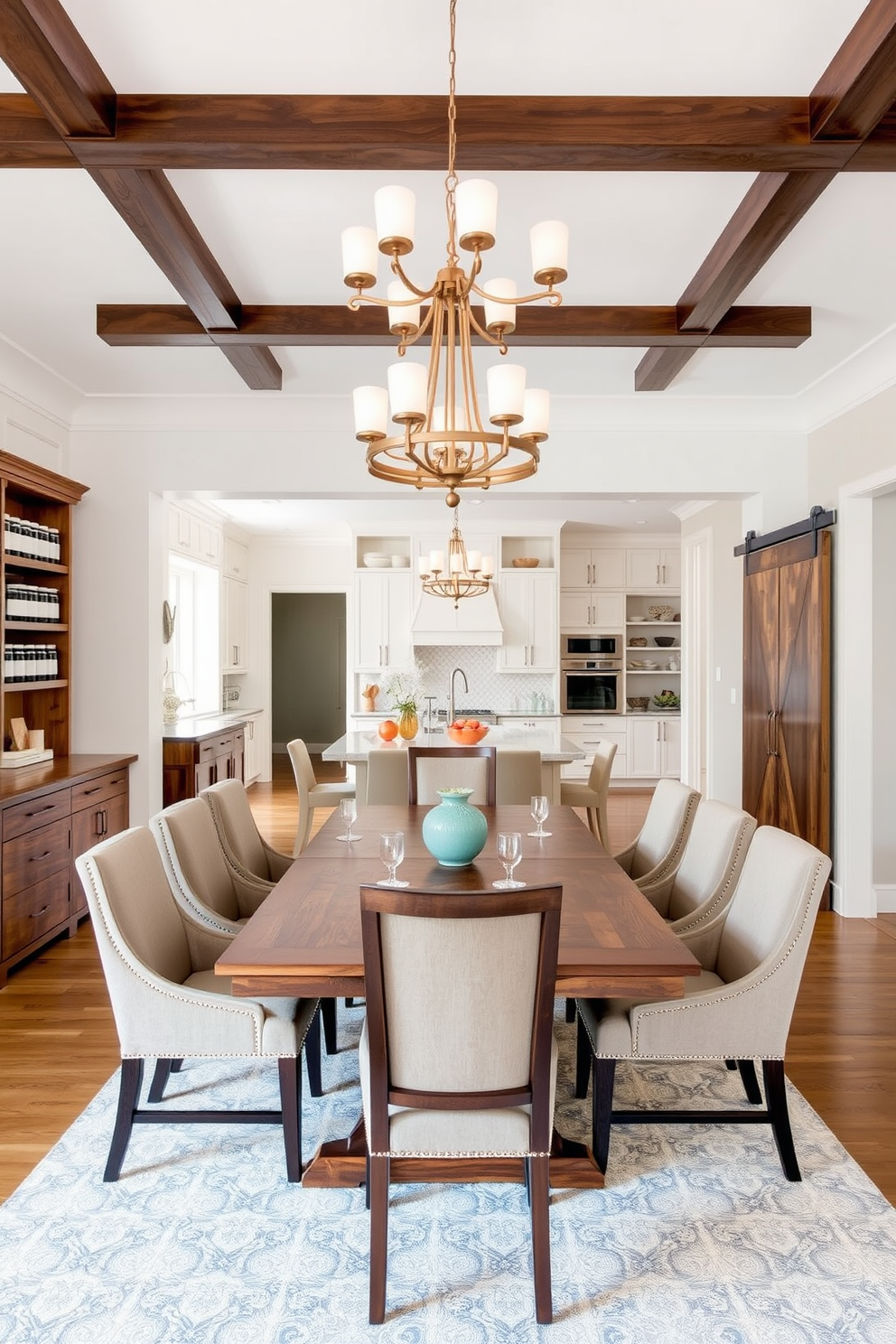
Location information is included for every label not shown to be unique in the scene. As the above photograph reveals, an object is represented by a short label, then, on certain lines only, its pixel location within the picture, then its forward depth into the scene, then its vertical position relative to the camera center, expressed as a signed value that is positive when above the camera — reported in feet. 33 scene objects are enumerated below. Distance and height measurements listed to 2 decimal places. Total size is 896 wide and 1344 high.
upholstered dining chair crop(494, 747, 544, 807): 14.38 -1.89
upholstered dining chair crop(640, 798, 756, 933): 8.59 -2.13
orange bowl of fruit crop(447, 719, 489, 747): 16.53 -1.37
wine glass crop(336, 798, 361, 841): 9.53 -1.64
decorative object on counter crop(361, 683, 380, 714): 22.00 -0.82
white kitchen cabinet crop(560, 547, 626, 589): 31.53 +3.19
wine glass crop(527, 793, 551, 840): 9.97 -1.68
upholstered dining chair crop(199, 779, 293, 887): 10.18 -2.12
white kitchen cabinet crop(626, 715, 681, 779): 30.94 -3.09
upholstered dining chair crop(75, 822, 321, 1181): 6.95 -2.83
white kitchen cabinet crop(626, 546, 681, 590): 31.60 +3.15
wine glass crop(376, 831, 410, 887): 7.30 -1.56
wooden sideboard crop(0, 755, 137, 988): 11.83 -2.62
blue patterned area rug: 5.76 -4.29
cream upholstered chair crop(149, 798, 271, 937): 8.54 -2.16
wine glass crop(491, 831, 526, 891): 7.56 -1.63
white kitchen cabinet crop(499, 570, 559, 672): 28.37 +1.23
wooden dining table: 6.05 -2.07
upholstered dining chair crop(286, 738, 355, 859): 16.75 -2.63
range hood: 27.71 +1.11
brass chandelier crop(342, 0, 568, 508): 6.40 +2.50
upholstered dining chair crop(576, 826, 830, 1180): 7.04 -2.89
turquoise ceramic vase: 8.31 -1.62
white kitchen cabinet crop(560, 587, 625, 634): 31.60 +1.66
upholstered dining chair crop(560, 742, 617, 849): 17.19 -2.68
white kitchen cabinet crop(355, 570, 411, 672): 28.22 +1.25
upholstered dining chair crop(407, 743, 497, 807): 13.06 -1.66
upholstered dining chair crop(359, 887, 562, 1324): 5.31 -2.35
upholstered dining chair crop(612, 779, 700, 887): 10.16 -2.11
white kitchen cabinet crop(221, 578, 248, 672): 28.81 +1.11
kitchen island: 16.57 -1.71
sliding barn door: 15.24 -0.57
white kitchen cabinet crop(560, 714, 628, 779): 30.94 -2.58
